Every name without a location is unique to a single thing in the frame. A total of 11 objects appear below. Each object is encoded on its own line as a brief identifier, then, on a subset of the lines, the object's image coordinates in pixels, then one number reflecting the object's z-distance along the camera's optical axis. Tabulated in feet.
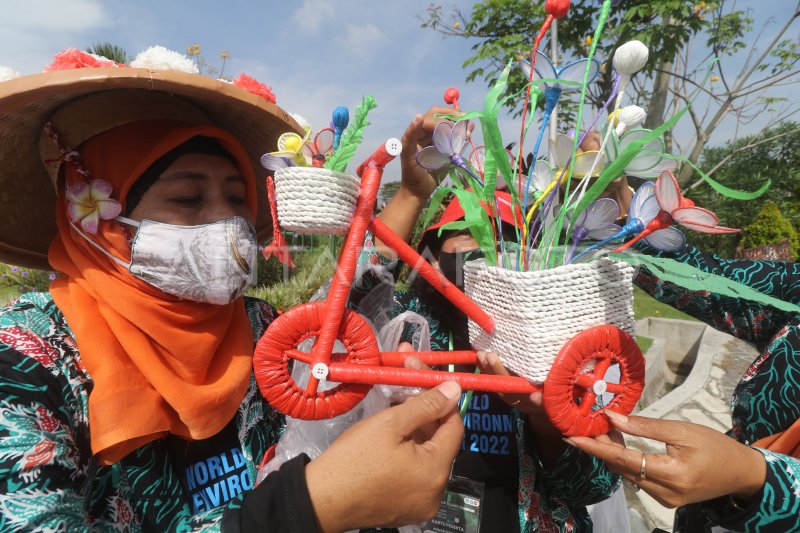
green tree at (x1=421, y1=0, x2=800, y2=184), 15.23
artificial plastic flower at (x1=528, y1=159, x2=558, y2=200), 1.60
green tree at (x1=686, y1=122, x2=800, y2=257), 24.71
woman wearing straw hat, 1.33
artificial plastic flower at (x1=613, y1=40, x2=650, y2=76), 1.41
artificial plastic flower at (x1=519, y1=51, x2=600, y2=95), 1.49
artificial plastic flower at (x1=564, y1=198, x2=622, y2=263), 1.43
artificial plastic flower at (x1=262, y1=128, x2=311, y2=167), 1.50
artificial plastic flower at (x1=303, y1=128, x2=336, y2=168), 1.57
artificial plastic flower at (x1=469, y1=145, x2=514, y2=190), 1.65
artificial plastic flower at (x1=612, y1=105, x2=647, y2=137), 1.49
